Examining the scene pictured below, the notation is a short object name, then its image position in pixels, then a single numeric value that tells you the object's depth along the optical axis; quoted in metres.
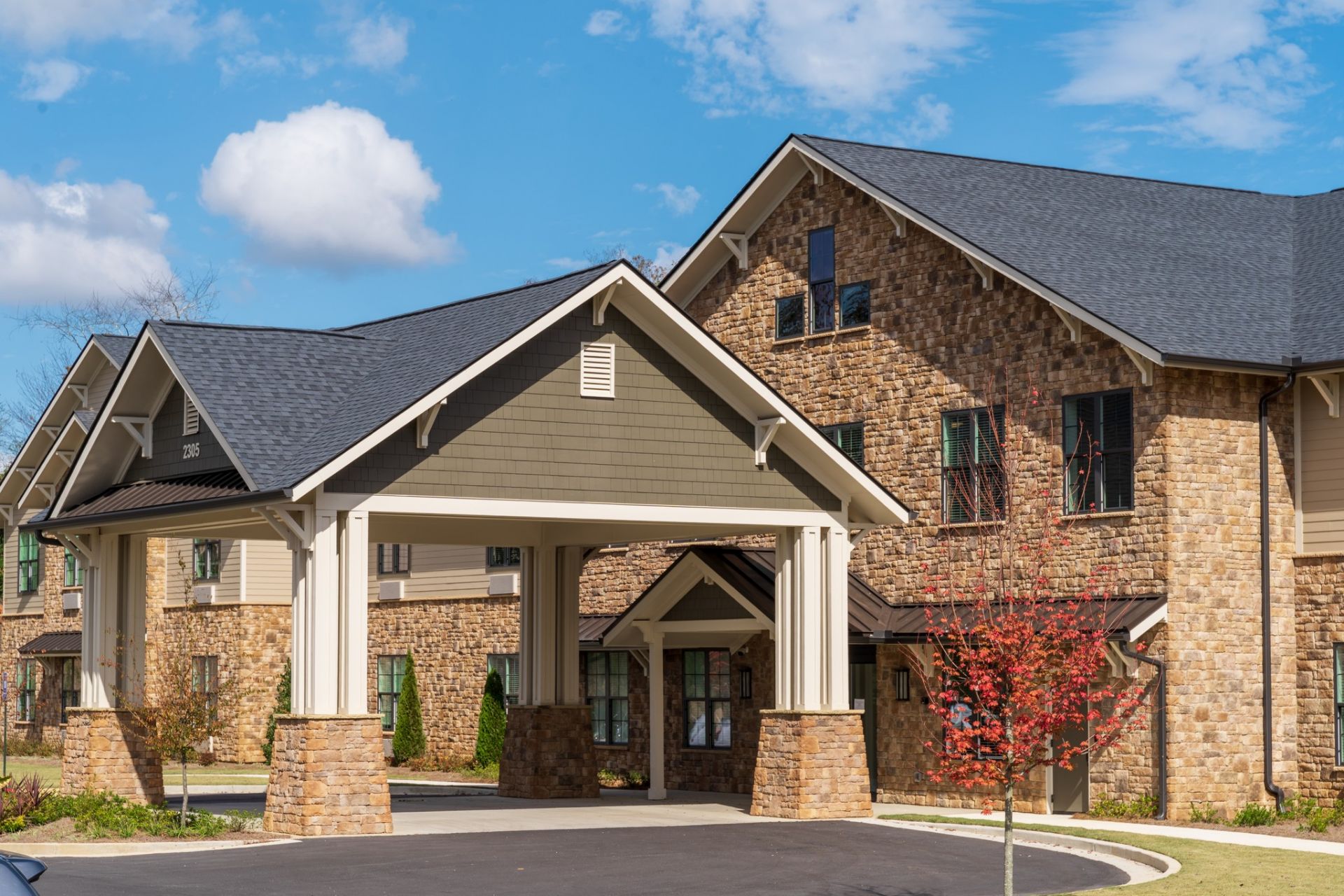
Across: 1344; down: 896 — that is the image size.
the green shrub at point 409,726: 38.59
